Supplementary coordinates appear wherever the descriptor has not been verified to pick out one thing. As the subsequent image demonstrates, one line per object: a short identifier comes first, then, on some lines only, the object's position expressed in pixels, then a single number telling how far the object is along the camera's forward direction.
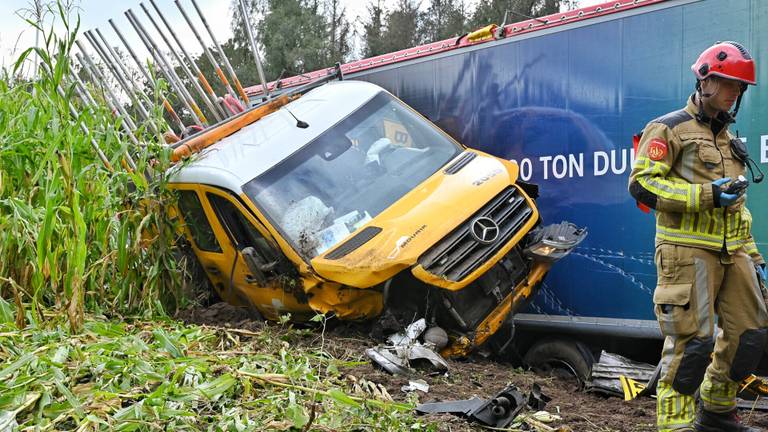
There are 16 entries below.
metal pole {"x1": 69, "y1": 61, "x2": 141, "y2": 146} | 6.44
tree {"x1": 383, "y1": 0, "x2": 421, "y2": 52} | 24.81
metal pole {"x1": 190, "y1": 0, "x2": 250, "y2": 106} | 7.68
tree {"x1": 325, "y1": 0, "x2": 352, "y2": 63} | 25.33
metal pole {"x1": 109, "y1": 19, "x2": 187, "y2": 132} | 7.49
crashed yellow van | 5.35
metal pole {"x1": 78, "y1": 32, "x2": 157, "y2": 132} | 7.02
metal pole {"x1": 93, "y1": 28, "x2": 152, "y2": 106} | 7.43
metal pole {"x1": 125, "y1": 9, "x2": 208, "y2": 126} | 7.71
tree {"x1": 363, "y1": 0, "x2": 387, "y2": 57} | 24.89
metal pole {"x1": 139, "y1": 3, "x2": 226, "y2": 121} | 7.63
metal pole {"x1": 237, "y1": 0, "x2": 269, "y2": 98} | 7.50
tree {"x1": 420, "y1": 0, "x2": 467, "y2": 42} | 24.97
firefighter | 3.87
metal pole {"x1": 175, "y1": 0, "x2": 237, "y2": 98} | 7.76
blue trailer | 5.64
